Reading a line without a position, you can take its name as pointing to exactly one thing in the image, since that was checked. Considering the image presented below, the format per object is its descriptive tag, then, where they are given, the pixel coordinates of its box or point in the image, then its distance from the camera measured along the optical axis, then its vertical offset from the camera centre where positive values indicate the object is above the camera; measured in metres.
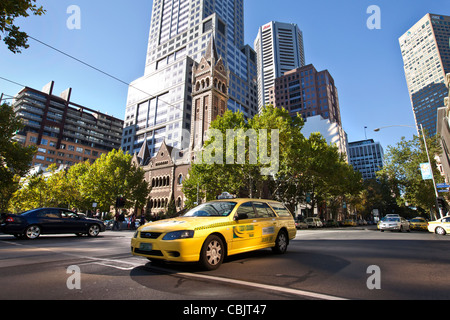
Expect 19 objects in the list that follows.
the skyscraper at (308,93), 111.25 +61.50
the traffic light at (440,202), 21.65 +1.68
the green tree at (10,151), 20.59 +5.98
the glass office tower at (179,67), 79.00 +57.37
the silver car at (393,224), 20.67 -0.30
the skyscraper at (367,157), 126.31 +34.03
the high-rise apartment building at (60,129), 82.81 +34.23
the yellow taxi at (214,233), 4.62 -0.30
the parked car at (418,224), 26.64 -0.37
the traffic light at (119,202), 24.09 +1.69
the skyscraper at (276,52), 159.25 +112.04
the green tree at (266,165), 27.17 +6.83
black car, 10.70 -0.20
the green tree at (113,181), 38.38 +6.07
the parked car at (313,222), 35.03 -0.27
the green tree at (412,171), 36.03 +7.57
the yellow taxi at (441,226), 17.57 -0.38
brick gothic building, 46.59 +15.86
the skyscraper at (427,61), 116.44 +78.99
